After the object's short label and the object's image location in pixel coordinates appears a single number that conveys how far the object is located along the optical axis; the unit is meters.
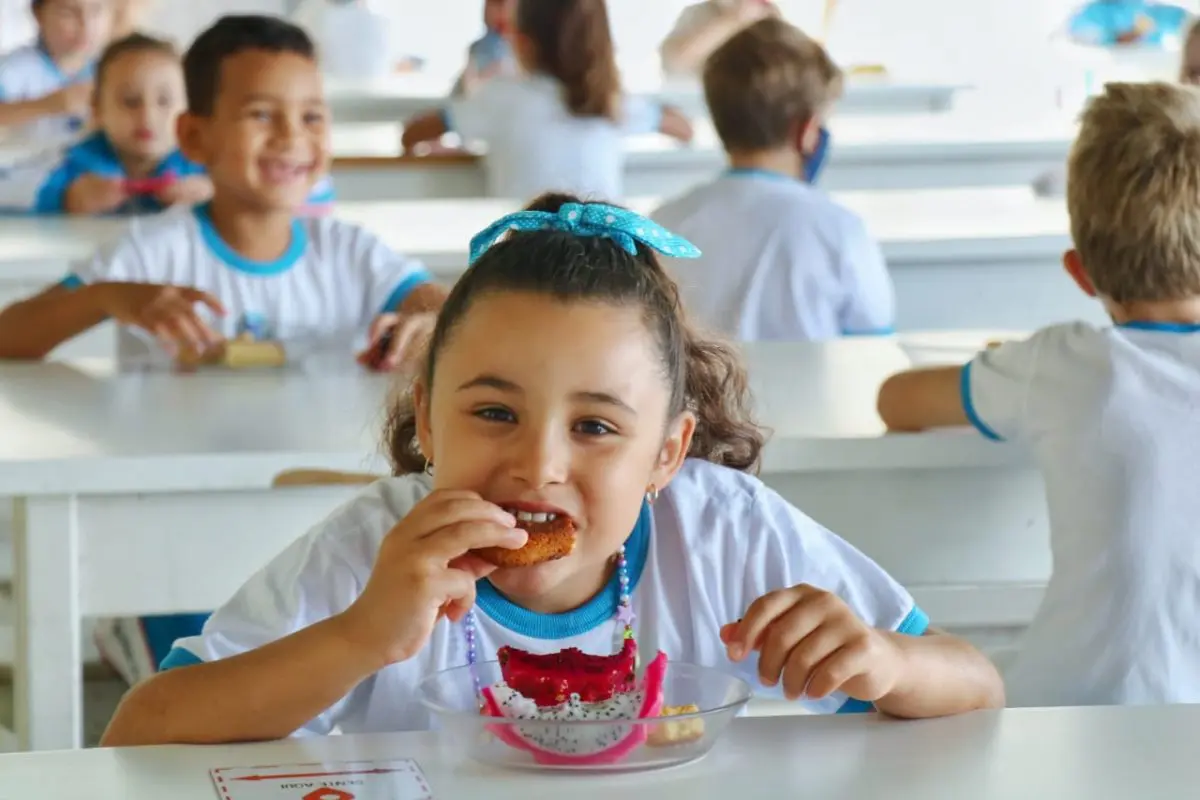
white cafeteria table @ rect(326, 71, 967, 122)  6.65
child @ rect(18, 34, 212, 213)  4.35
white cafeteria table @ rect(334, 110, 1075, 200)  5.33
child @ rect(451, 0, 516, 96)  6.96
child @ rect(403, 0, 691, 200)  4.71
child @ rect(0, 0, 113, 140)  6.45
